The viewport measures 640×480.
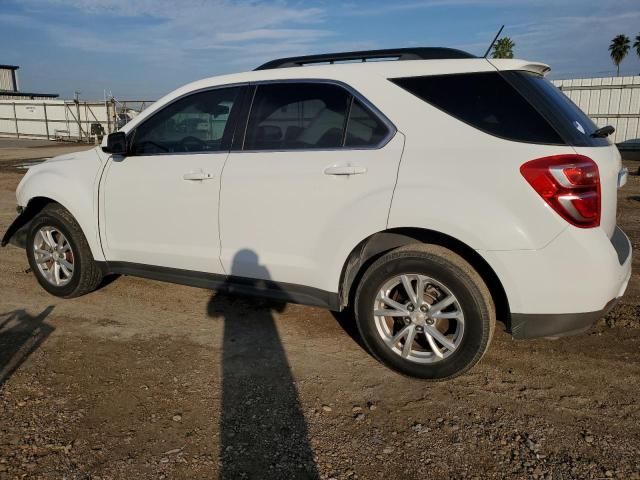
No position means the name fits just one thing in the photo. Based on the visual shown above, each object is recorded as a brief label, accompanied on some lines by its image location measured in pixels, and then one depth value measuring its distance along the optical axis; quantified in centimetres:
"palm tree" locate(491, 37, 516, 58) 3855
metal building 5287
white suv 284
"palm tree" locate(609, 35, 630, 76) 6431
